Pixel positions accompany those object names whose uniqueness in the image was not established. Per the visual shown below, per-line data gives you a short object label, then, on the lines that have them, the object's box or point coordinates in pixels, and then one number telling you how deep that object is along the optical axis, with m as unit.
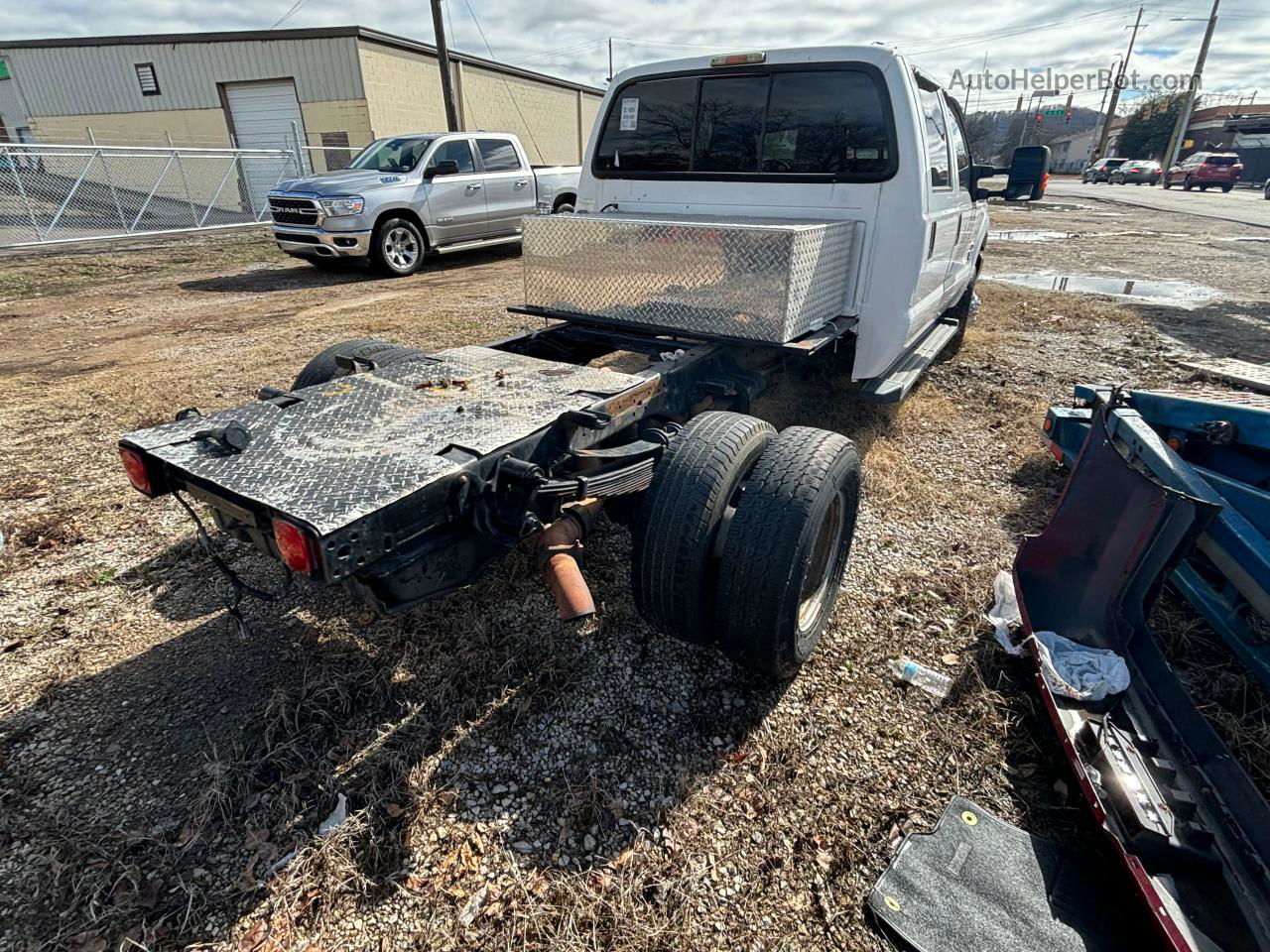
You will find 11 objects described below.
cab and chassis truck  2.06
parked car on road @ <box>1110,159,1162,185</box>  43.03
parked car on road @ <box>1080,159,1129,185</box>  46.09
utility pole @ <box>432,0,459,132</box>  18.19
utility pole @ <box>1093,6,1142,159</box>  56.19
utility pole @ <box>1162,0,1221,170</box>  42.44
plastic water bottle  2.54
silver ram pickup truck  9.55
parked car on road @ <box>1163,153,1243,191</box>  35.59
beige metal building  21.56
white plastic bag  2.27
